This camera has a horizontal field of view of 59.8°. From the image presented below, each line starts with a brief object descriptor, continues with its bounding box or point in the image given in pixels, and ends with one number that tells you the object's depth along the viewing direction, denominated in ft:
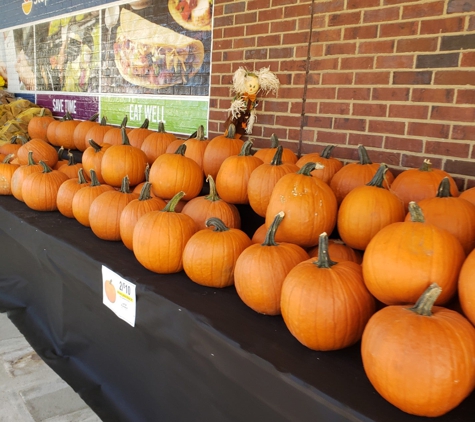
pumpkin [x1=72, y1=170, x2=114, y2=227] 7.75
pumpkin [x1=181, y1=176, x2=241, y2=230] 6.44
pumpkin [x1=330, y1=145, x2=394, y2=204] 5.83
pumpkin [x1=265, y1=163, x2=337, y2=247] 5.10
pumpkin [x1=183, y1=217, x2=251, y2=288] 5.26
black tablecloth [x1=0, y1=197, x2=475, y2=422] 3.66
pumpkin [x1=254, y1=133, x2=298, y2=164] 7.31
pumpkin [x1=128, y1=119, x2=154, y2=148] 10.45
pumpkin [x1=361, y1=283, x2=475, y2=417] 3.11
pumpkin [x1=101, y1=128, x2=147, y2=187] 8.08
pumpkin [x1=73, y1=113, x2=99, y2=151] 12.66
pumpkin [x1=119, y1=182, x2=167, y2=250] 6.55
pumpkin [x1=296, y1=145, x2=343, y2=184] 6.54
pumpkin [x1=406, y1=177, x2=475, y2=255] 4.41
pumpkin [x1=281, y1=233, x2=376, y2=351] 3.92
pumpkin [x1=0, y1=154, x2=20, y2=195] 10.40
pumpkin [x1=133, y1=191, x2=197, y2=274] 5.71
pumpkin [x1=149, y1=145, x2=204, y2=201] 7.00
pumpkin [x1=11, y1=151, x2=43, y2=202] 9.54
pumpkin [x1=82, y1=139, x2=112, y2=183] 8.87
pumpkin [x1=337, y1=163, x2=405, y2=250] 4.78
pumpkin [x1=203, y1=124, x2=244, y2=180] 7.68
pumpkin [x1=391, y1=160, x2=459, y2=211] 5.38
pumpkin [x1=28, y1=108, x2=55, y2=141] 14.48
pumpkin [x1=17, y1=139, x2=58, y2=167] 11.10
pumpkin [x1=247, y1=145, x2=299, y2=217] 5.93
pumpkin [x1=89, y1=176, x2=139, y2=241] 7.08
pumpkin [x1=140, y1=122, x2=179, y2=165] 9.46
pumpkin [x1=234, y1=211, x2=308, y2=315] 4.58
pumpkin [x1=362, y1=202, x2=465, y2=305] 3.69
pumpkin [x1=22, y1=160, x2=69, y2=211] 8.88
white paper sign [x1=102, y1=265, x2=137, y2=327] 5.62
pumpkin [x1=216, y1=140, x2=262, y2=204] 6.53
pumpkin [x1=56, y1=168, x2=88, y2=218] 8.42
